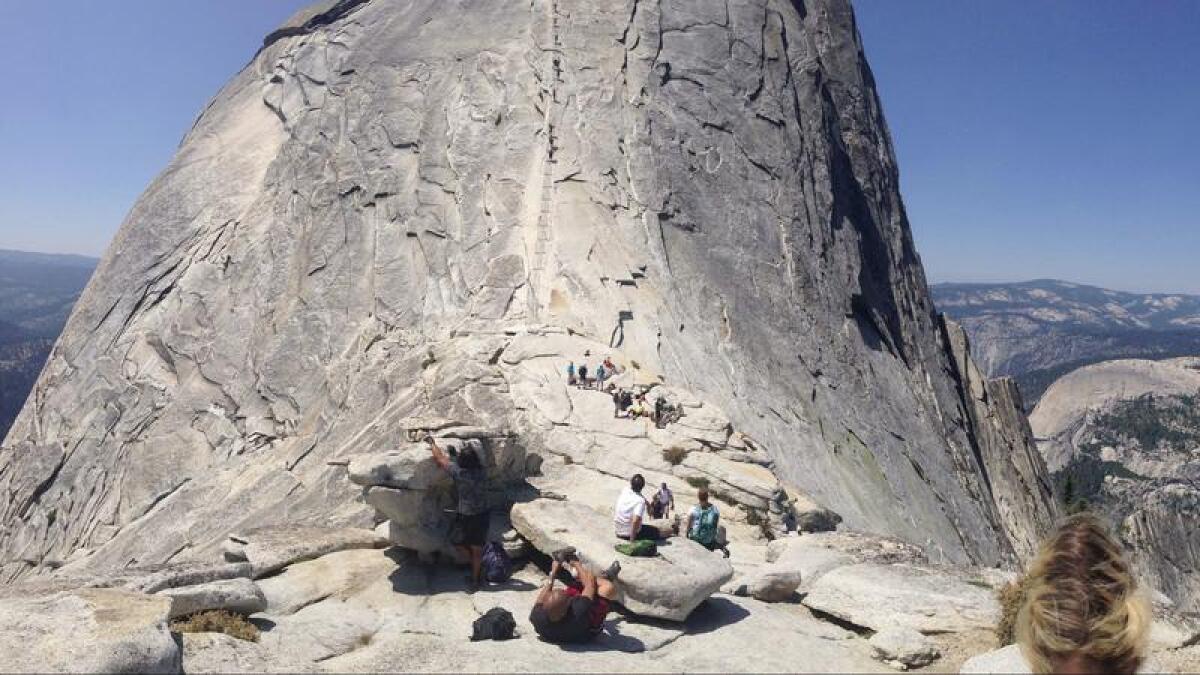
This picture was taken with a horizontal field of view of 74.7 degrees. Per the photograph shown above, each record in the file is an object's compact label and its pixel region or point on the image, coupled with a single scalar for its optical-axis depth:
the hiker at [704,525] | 15.01
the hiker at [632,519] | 13.30
